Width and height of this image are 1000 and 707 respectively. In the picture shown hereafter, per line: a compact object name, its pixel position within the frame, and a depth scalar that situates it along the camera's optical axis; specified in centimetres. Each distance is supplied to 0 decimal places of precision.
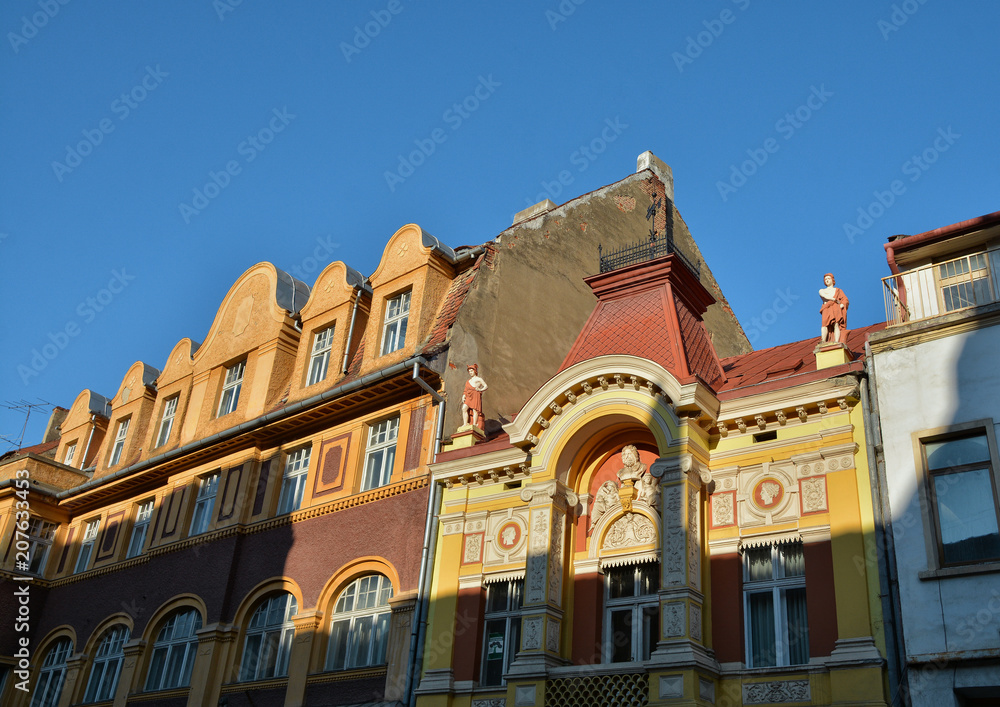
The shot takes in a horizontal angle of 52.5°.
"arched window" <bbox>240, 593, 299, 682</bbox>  2105
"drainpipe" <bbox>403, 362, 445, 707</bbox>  1823
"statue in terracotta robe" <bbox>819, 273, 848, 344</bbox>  1661
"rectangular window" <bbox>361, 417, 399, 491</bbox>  2123
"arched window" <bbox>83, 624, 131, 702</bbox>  2509
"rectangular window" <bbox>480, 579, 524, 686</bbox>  1783
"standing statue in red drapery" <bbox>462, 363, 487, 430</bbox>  2033
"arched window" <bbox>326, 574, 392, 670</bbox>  1953
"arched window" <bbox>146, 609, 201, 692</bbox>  2297
